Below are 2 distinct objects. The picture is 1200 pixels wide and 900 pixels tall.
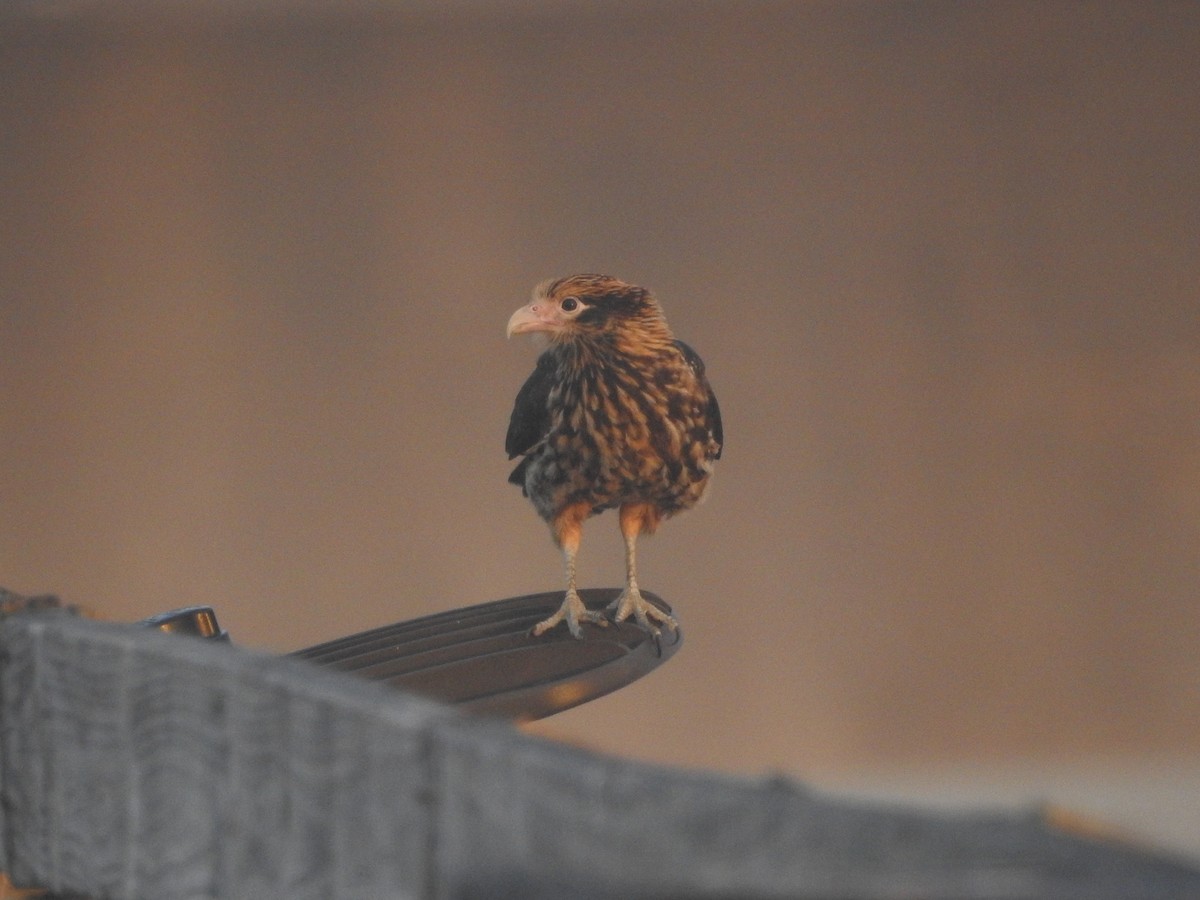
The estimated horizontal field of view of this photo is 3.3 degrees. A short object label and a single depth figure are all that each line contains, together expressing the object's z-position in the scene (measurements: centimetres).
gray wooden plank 739
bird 1424
